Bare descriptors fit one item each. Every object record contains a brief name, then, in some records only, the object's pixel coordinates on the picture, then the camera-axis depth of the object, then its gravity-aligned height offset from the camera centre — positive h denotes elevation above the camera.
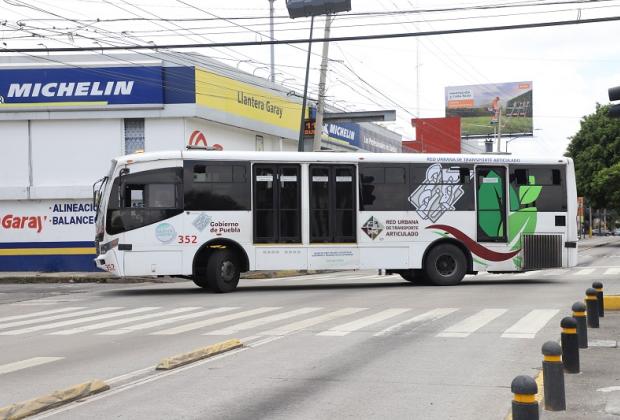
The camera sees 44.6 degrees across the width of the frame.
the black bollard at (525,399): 4.85 -1.22
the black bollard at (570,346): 7.67 -1.43
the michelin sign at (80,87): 27.56 +4.82
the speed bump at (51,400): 6.57 -1.67
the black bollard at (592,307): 11.17 -1.47
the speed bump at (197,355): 8.88 -1.73
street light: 17.14 +4.78
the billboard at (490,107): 78.62 +11.04
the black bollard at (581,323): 9.02 -1.42
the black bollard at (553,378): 6.14 -1.41
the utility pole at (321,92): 27.72 +4.51
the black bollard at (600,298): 11.83 -1.46
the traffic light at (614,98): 9.96 +1.46
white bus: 18.53 -0.01
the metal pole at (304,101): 28.27 +4.28
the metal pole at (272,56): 39.67 +10.02
